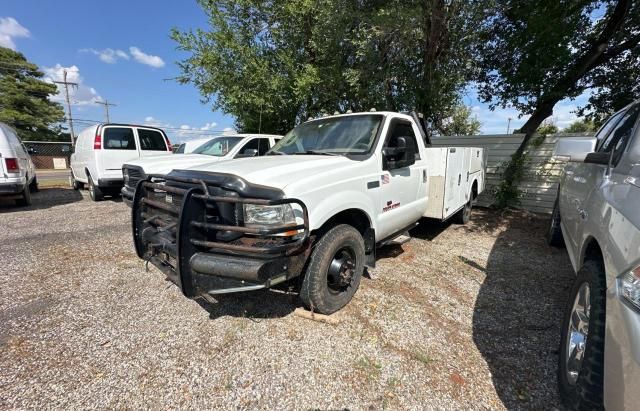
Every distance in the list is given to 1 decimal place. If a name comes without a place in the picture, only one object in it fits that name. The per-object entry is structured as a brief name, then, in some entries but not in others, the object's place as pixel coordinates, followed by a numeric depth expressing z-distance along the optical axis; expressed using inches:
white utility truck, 88.0
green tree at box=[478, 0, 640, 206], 255.1
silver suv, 51.8
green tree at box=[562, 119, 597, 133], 1107.2
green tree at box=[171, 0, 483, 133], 263.0
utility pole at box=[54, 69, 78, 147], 1307.8
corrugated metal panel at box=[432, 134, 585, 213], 300.7
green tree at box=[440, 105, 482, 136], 829.8
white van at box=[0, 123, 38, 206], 247.9
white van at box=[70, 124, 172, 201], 301.6
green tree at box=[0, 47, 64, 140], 1258.6
